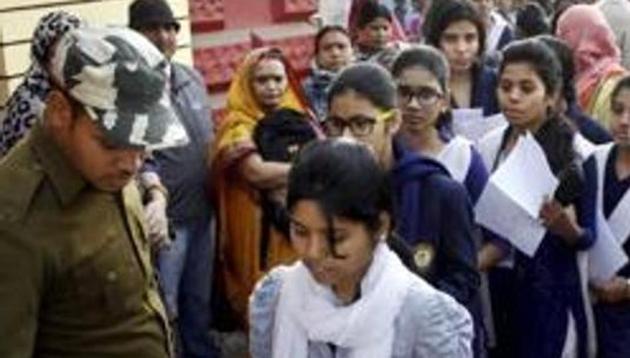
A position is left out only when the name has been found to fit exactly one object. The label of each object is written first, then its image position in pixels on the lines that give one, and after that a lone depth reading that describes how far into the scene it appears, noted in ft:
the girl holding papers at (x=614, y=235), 13.51
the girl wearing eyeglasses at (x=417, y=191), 10.91
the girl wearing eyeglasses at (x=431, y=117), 12.54
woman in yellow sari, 15.53
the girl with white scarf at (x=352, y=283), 7.52
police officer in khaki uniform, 7.48
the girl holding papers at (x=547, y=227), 13.12
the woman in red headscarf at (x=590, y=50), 17.98
